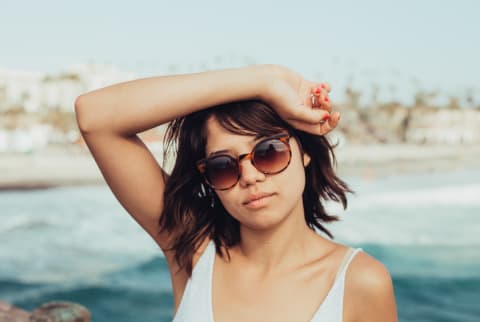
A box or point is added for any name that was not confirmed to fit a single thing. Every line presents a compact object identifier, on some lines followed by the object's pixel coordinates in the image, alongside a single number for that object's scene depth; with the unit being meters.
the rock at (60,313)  2.83
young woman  1.46
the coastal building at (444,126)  30.69
